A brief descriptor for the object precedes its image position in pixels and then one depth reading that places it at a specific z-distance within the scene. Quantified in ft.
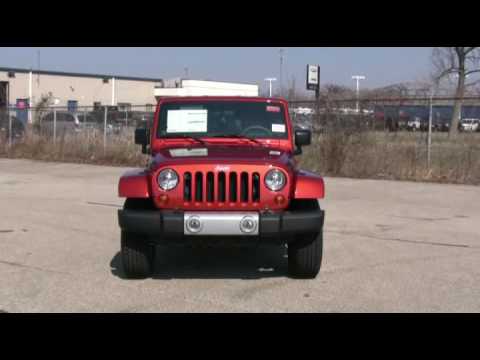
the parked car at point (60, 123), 80.51
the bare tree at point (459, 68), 119.44
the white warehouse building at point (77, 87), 180.45
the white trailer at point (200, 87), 144.25
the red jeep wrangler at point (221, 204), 18.26
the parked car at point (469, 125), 55.38
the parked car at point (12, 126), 86.59
